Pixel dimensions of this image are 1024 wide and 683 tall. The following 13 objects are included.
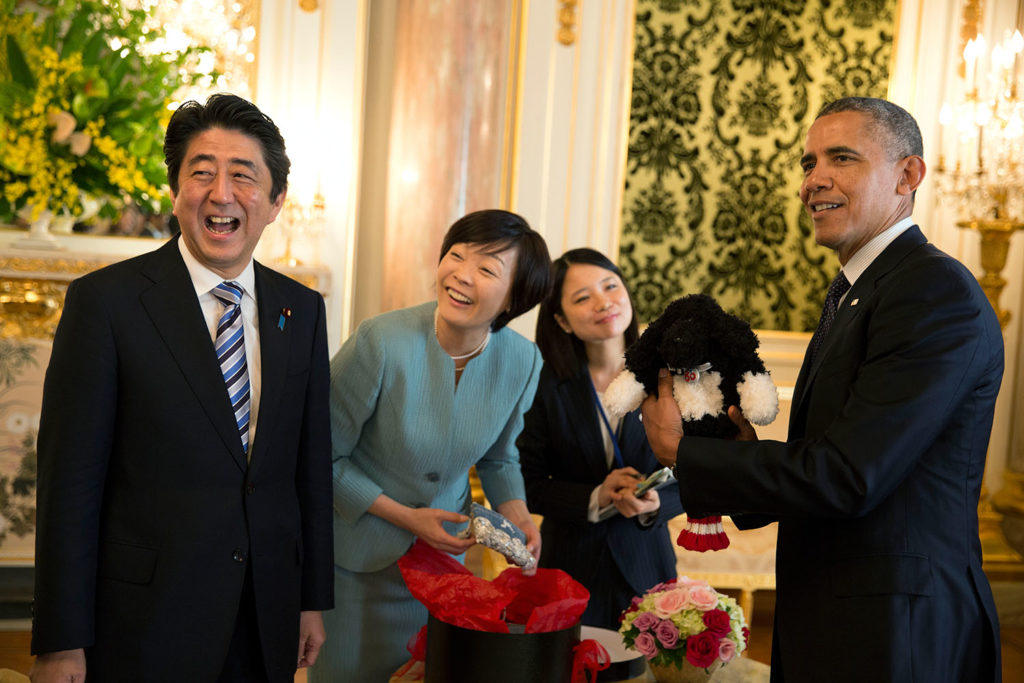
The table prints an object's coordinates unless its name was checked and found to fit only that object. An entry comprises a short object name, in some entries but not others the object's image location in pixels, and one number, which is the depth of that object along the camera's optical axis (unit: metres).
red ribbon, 1.68
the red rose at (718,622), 2.08
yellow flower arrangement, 4.15
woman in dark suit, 2.60
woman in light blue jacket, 2.05
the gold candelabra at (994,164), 4.84
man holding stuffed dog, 1.53
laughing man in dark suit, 1.56
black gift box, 1.54
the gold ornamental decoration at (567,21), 5.38
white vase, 4.53
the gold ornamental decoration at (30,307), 4.34
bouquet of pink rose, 2.06
